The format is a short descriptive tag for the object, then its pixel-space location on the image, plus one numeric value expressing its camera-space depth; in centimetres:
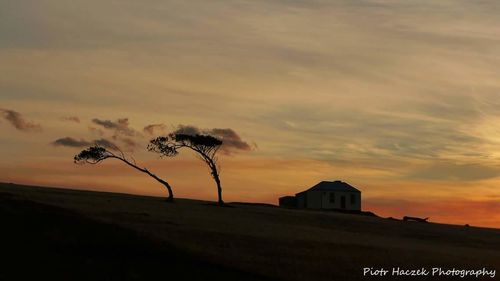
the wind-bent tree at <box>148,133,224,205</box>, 10131
